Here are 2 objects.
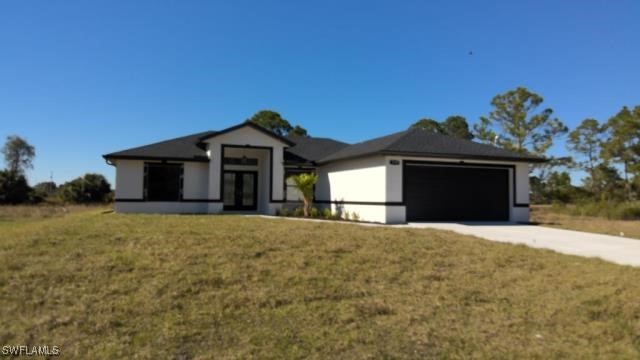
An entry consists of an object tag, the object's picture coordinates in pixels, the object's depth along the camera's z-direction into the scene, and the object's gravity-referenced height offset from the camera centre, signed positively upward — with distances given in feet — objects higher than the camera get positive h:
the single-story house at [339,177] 56.85 +3.14
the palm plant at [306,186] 62.28 +1.74
